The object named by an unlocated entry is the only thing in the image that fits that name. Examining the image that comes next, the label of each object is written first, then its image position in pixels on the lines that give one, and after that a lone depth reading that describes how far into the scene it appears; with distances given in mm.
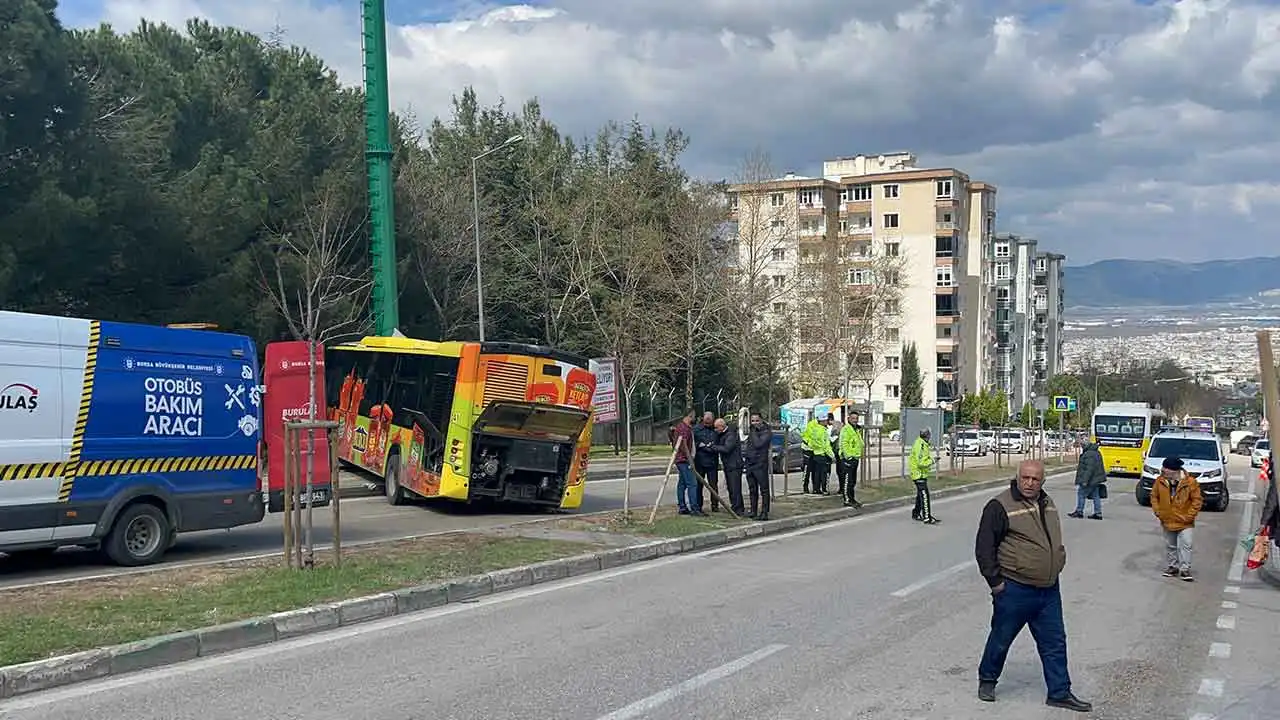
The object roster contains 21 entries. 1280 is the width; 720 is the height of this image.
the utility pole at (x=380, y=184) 32375
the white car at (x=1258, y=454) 56188
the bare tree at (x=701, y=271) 49438
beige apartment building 68612
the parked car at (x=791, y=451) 38688
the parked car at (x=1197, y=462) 26625
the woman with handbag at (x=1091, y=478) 23125
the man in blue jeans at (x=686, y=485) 19578
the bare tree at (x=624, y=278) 48688
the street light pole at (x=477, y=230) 34250
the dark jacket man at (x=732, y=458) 19641
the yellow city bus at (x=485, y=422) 19312
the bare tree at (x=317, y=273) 31875
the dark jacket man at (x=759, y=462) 19578
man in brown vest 7250
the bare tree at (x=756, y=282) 49531
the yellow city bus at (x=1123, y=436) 42000
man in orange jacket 14031
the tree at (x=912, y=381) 82750
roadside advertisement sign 17203
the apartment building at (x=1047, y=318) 128625
